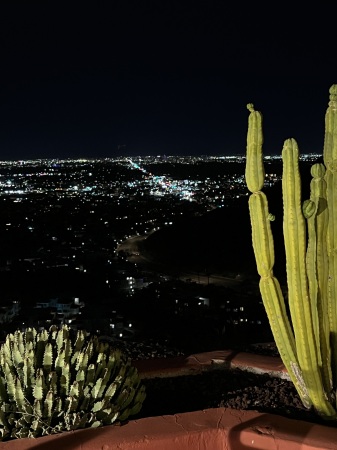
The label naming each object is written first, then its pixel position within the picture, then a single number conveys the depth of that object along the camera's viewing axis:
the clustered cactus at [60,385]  3.03
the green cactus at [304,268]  3.49
